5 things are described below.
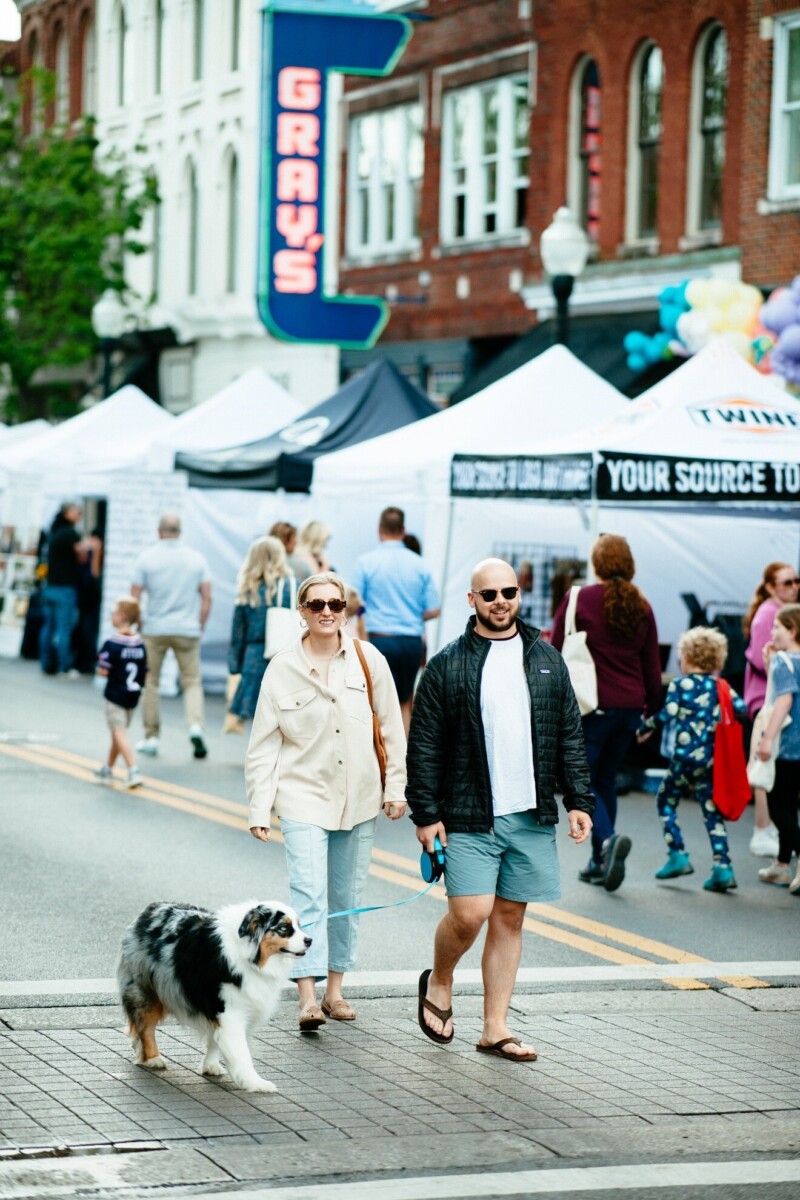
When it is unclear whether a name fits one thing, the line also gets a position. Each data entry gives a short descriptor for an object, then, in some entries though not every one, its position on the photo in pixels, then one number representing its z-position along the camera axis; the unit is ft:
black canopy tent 64.69
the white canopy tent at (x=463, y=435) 56.08
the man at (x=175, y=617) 53.21
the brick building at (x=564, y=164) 75.00
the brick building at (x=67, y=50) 138.31
